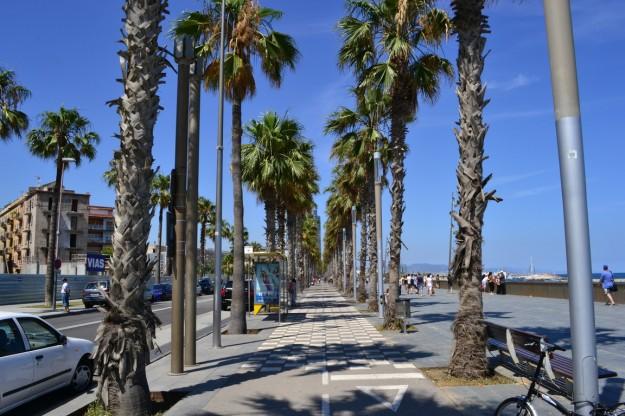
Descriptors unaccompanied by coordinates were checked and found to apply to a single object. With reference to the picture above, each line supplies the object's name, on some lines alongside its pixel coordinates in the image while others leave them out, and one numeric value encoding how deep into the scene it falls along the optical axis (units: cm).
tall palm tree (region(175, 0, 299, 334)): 1625
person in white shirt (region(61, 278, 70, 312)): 2958
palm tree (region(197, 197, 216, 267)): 6397
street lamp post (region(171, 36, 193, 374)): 931
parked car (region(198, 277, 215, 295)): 5588
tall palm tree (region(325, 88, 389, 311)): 2039
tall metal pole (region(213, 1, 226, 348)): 1323
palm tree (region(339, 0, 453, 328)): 1622
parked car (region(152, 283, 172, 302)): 4313
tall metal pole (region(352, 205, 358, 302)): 3275
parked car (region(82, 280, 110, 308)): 3338
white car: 684
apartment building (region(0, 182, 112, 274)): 7844
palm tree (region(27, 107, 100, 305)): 3228
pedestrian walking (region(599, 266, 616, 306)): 2133
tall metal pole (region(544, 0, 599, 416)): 467
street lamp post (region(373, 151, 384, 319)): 1939
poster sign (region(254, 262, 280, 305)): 2256
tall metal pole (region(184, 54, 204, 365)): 1019
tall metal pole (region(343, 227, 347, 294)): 4289
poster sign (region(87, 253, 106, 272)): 5208
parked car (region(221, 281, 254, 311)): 2948
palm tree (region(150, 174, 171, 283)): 4981
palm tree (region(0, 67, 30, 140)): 2728
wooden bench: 551
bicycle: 445
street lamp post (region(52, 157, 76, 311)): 2966
